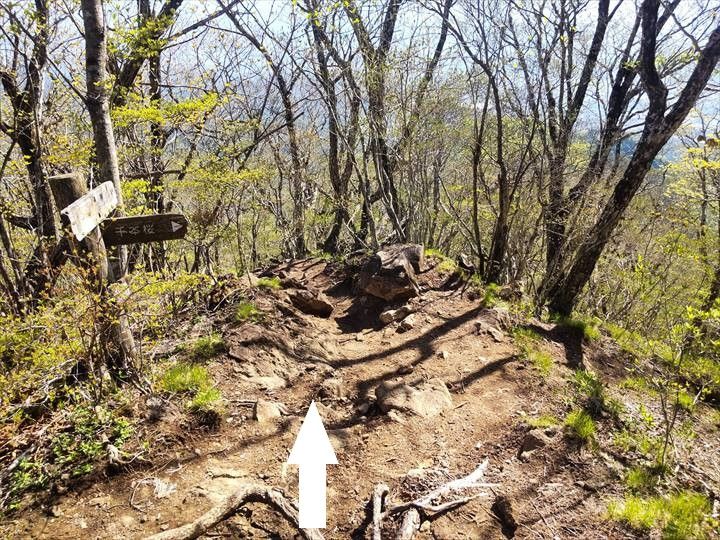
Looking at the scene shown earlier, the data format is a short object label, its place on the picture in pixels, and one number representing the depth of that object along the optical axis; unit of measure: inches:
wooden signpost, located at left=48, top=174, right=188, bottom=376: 132.9
